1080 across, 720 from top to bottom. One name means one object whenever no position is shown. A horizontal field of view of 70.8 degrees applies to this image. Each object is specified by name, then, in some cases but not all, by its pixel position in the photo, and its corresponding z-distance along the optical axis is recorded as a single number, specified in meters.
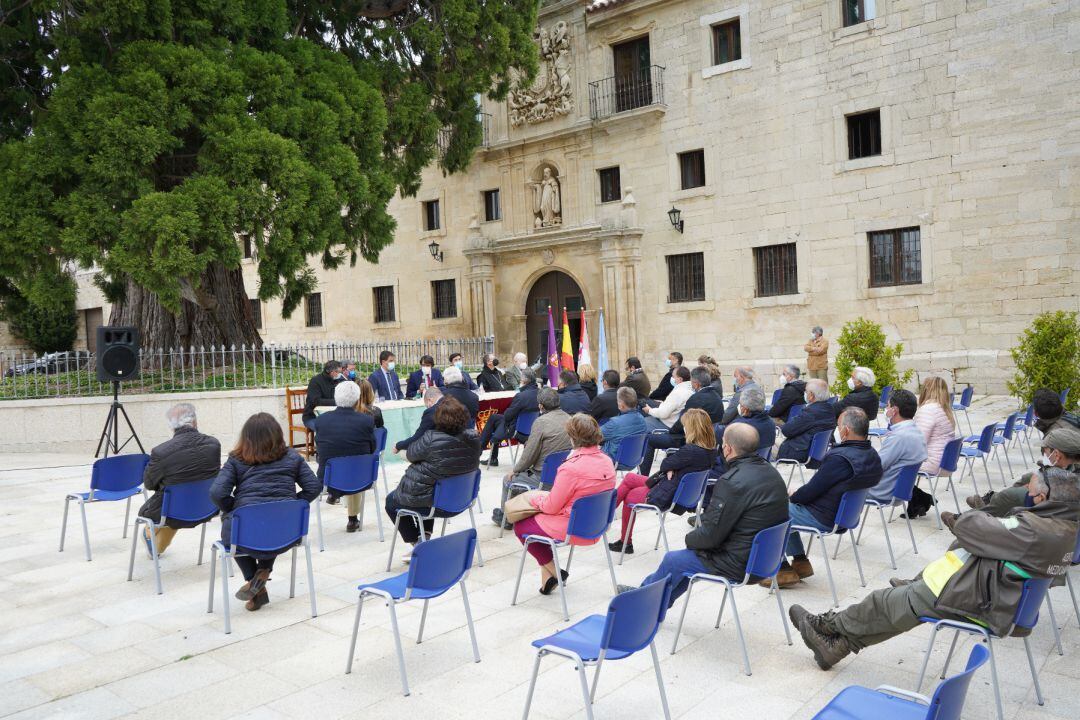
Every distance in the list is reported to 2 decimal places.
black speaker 10.53
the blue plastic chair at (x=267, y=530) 4.62
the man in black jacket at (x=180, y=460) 5.62
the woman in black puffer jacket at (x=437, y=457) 5.70
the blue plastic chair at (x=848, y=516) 5.00
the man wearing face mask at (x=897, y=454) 5.92
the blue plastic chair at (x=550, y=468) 6.13
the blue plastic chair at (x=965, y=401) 10.52
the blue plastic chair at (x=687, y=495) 5.71
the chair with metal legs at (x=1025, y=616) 3.34
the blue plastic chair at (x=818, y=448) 7.52
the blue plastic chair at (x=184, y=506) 5.51
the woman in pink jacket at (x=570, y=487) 5.02
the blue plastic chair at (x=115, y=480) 6.44
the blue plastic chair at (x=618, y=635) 3.01
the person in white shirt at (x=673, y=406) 8.84
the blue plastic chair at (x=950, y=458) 6.48
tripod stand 10.77
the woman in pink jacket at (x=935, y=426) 6.67
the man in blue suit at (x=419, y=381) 12.00
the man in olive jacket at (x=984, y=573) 3.36
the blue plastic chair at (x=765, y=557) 4.05
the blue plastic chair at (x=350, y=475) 6.40
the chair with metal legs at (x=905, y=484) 5.75
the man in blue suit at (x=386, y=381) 11.93
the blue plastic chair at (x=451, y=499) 5.69
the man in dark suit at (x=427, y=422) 6.20
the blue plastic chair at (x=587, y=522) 4.80
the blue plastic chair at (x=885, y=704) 2.37
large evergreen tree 10.40
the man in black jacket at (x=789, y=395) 9.08
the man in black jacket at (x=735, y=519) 4.17
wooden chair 11.24
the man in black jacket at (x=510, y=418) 8.67
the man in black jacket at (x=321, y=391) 9.88
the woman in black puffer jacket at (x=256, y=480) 4.96
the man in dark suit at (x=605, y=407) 8.37
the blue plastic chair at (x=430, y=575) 3.77
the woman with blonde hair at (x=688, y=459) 5.76
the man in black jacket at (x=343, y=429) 6.88
